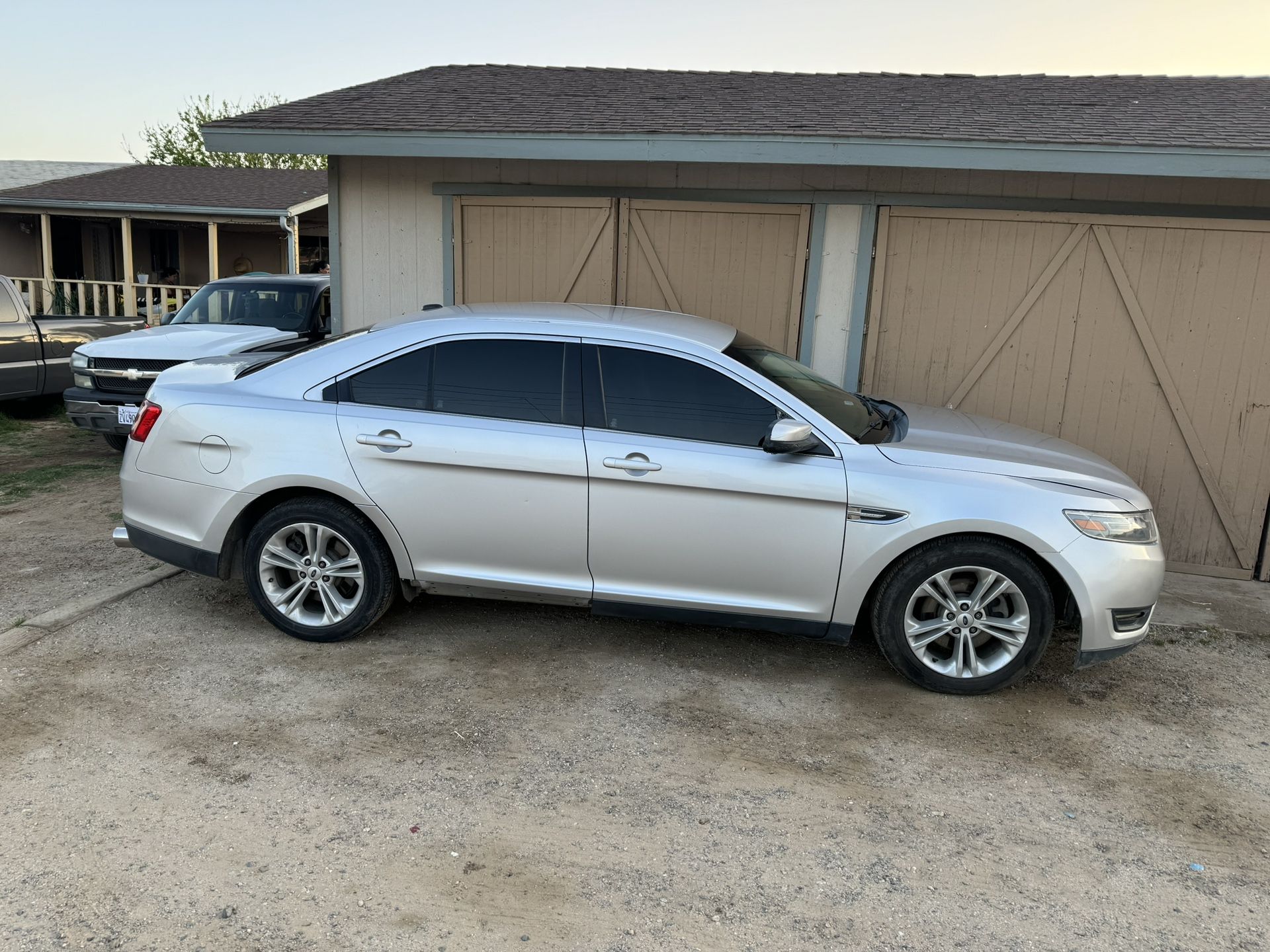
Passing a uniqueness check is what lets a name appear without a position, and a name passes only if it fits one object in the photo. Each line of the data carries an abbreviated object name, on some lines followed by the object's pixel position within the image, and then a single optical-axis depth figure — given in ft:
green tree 149.69
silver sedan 14.75
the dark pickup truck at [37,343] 34.30
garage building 21.36
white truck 27.78
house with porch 62.69
